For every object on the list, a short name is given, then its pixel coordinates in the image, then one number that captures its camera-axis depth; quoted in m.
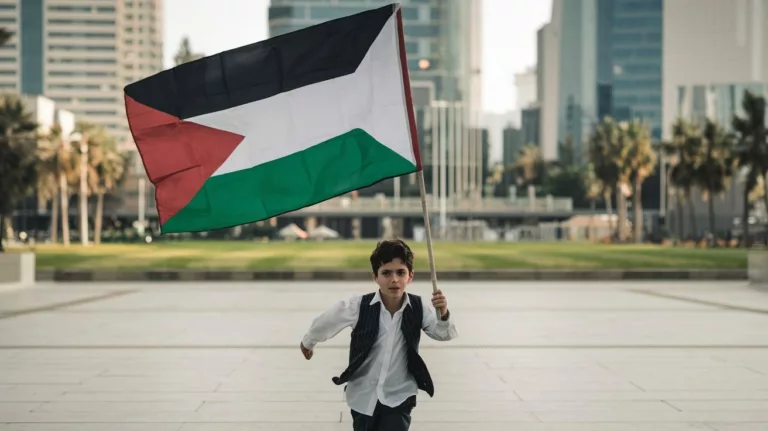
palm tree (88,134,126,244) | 84.25
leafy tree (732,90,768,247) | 72.62
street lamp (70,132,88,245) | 76.75
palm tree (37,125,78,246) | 78.19
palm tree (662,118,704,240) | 81.88
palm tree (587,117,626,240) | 87.19
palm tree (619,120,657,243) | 86.19
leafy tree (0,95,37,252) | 60.84
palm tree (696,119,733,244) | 80.06
